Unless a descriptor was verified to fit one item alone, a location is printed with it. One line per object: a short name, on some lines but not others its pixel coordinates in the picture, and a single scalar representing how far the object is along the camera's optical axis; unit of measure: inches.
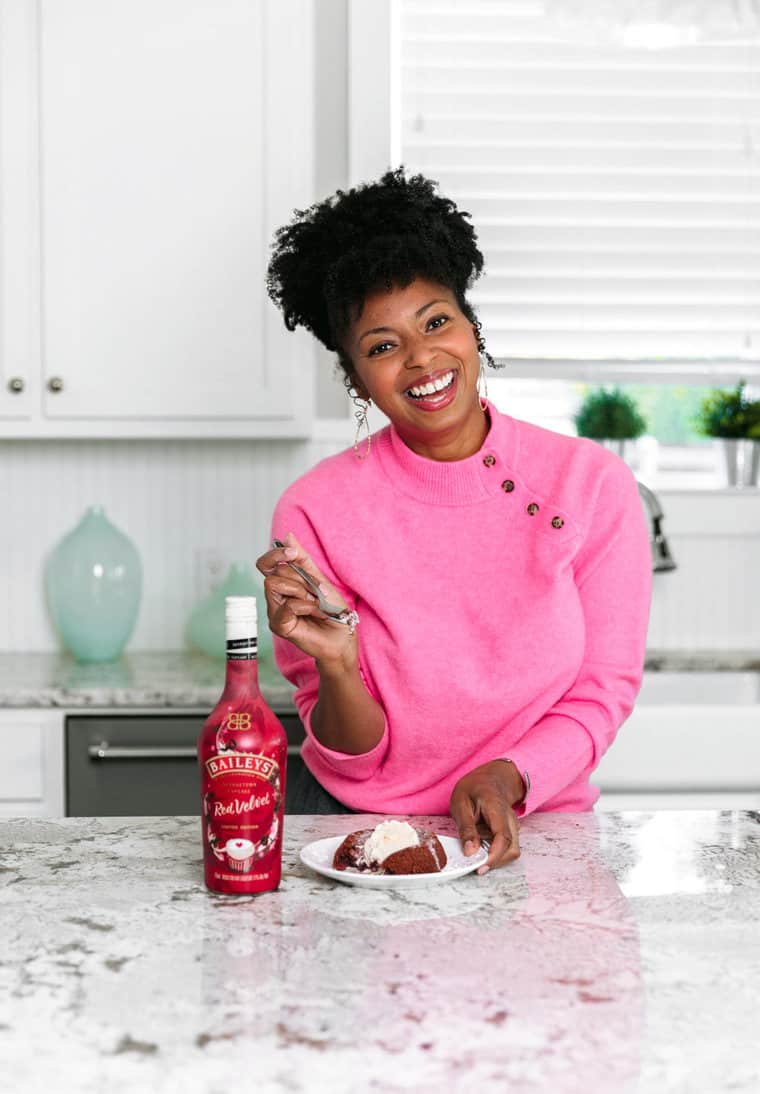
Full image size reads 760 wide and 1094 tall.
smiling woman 63.8
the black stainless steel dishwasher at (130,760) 95.2
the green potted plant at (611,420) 121.0
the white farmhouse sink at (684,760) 97.1
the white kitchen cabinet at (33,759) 95.1
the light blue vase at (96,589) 110.7
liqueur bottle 41.6
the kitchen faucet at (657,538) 114.7
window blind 119.7
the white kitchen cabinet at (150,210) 103.0
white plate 43.9
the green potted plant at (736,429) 120.9
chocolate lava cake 44.6
